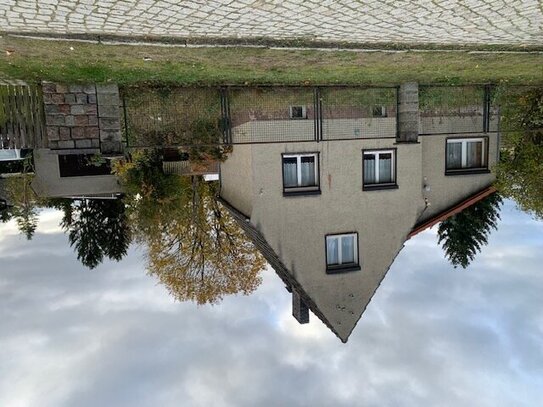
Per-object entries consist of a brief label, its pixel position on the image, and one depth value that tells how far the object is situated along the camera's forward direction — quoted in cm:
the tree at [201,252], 2078
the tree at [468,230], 2136
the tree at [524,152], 1418
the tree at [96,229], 2428
